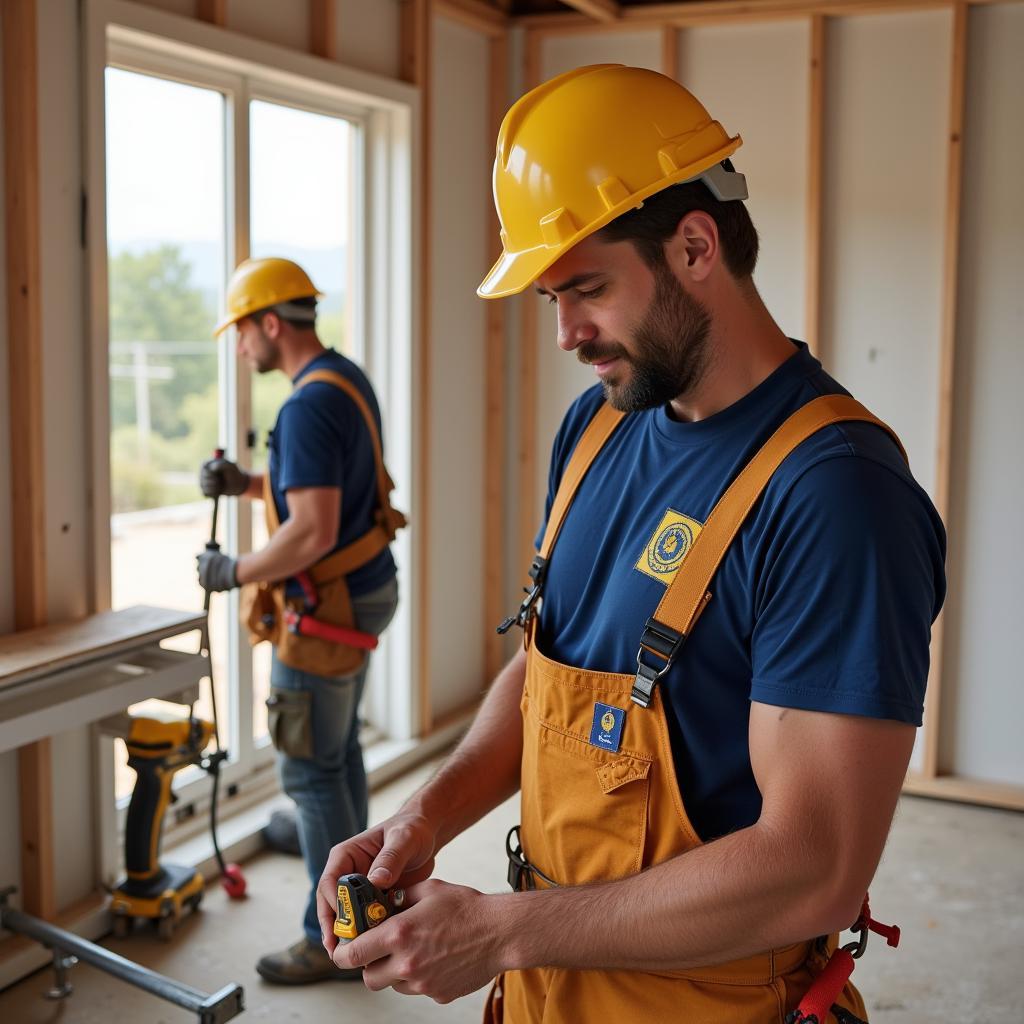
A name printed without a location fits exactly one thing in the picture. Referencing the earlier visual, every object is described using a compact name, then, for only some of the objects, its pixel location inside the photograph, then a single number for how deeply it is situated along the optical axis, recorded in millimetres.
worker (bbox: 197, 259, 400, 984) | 3059
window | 3430
